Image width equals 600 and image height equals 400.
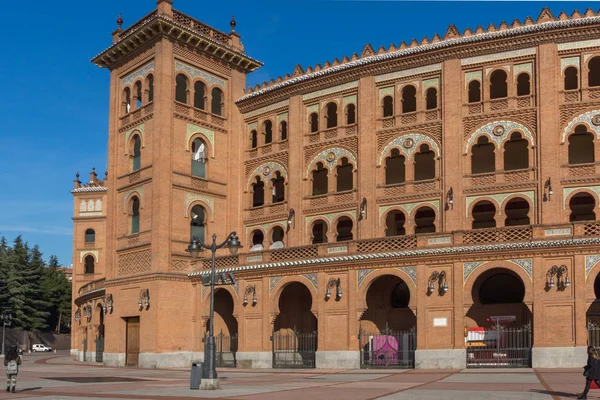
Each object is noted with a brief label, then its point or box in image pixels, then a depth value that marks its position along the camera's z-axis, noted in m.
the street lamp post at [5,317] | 70.24
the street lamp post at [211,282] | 22.70
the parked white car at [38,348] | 83.00
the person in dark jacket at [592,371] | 18.36
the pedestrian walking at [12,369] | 22.66
